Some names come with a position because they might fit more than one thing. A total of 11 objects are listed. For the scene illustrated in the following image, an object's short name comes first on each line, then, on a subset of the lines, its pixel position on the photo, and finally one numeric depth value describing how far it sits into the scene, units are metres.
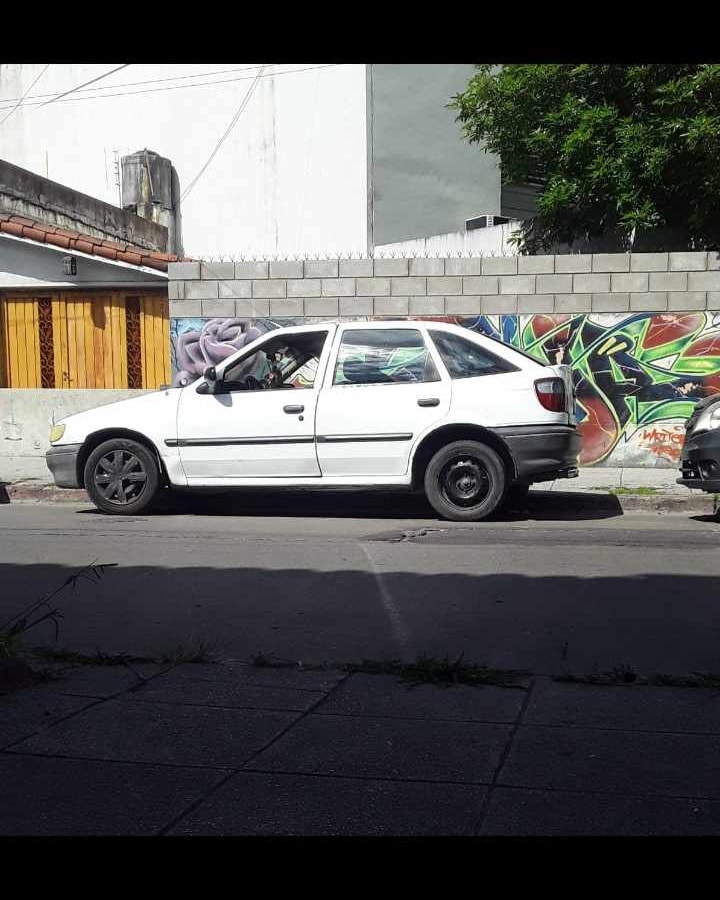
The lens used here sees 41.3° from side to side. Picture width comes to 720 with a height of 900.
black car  8.26
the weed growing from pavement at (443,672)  4.31
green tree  13.51
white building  24.56
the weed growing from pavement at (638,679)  4.27
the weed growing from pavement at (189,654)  4.61
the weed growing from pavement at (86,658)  4.58
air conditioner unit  22.92
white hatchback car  8.57
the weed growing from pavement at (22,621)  4.18
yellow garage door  13.96
